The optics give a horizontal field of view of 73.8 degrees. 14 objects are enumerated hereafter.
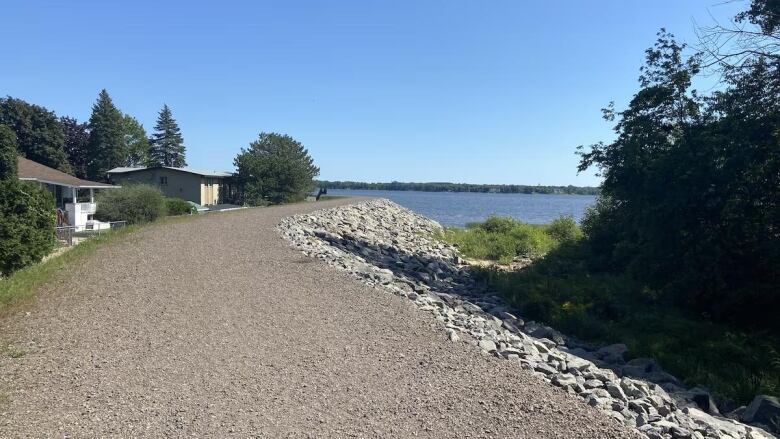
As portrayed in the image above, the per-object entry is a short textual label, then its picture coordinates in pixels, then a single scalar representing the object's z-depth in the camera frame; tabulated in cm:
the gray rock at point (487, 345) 677
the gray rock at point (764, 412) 645
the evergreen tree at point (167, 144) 8369
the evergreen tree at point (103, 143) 6272
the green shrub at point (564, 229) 2874
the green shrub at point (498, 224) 3357
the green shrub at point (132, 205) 2491
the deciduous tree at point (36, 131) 5153
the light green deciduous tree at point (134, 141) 7150
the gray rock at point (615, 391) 590
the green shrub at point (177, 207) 2927
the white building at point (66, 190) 2334
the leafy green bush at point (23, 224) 1093
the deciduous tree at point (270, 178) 4409
